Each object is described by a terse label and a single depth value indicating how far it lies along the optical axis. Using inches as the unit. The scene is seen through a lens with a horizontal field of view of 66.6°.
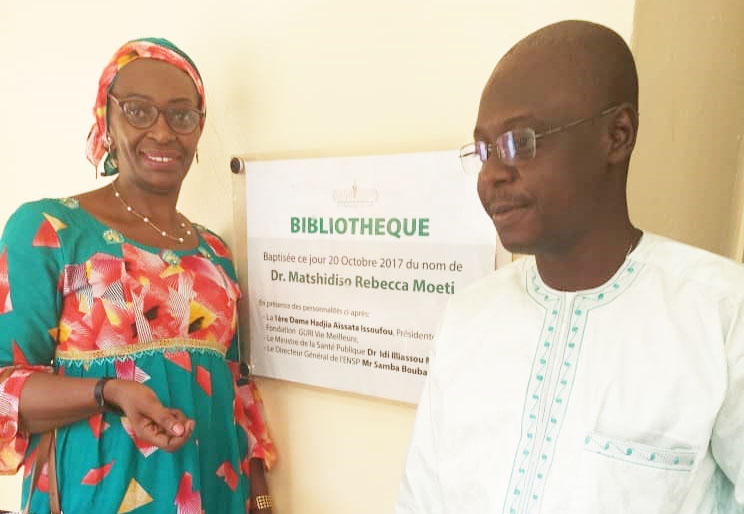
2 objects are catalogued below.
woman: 40.8
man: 24.9
